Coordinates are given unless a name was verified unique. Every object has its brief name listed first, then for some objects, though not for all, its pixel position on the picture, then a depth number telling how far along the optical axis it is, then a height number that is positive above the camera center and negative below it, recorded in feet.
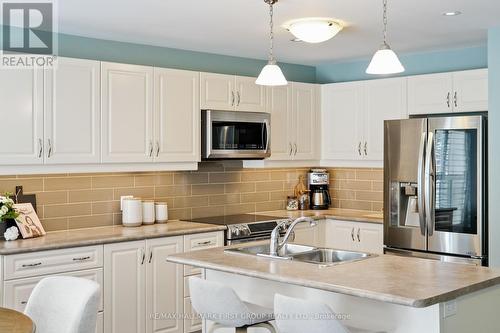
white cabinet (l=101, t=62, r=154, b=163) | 15.58 +1.41
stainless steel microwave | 17.60 +0.98
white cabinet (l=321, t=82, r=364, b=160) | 19.98 +1.56
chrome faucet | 12.19 -1.42
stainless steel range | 17.12 -1.59
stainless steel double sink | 12.30 -1.67
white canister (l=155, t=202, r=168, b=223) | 17.35 -1.18
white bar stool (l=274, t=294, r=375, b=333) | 9.01 -2.11
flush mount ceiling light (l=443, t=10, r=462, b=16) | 13.92 +3.44
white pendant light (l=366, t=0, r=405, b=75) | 10.96 +1.84
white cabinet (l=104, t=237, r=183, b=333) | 14.80 -2.85
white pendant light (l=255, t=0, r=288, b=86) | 12.36 +1.80
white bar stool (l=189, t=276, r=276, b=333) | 10.15 -2.28
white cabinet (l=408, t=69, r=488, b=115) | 16.92 +2.13
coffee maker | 21.44 -0.68
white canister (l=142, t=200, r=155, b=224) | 17.02 -1.16
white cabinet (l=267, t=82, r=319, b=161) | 19.51 +1.51
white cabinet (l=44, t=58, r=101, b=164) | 14.58 +1.34
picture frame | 14.39 -1.22
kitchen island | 9.25 -1.75
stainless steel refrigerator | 15.85 -0.50
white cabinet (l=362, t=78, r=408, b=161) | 18.85 +1.81
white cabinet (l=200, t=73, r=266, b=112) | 17.64 +2.17
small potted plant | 13.88 -0.98
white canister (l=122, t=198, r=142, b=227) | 16.60 -1.15
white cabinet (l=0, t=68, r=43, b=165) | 13.89 +1.18
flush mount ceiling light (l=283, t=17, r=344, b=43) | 14.48 +3.23
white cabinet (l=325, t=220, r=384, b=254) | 18.62 -2.01
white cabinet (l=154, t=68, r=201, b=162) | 16.63 +1.41
